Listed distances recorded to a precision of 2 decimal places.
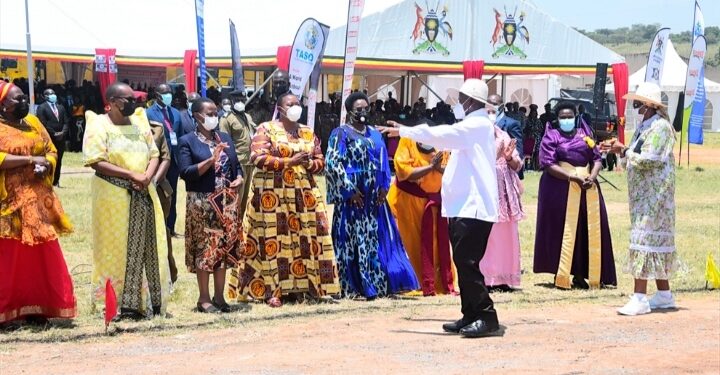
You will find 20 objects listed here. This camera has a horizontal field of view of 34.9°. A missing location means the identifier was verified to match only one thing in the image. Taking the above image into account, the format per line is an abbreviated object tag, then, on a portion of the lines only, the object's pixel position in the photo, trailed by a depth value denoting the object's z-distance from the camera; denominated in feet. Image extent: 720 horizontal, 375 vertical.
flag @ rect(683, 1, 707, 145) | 86.82
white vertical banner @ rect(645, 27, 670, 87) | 78.95
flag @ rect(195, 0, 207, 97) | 54.87
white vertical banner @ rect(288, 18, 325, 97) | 52.06
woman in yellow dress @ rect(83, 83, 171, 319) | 27.61
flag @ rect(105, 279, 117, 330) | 26.25
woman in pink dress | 35.01
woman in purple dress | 35.35
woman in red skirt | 26.48
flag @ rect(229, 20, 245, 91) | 58.82
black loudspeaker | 67.97
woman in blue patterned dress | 31.42
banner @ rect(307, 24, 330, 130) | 51.11
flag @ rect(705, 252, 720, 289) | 35.60
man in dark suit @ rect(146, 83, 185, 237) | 38.09
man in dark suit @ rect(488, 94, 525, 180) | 46.28
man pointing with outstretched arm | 26.25
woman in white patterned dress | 30.32
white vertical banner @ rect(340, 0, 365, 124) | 45.77
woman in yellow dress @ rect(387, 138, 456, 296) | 33.45
